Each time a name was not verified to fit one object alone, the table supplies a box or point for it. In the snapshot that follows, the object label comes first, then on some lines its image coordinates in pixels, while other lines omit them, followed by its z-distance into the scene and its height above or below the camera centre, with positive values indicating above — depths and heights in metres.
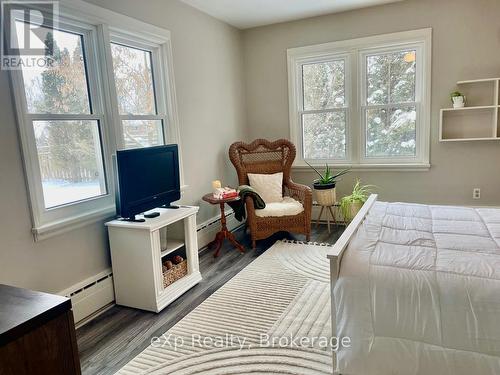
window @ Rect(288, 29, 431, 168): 4.16 +0.34
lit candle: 3.89 -0.52
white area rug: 1.98 -1.26
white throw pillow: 4.21 -0.61
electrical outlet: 4.01 -0.81
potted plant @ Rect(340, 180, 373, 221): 4.15 -0.88
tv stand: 2.60 -0.89
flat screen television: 2.62 -0.30
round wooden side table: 3.72 -1.06
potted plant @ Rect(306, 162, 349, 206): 4.28 -0.71
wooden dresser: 0.97 -0.54
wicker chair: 3.86 -0.46
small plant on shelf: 3.81 +0.25
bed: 1.48 -0.79
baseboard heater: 2.53 -1.12
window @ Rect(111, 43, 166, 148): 3.01 +0.40
